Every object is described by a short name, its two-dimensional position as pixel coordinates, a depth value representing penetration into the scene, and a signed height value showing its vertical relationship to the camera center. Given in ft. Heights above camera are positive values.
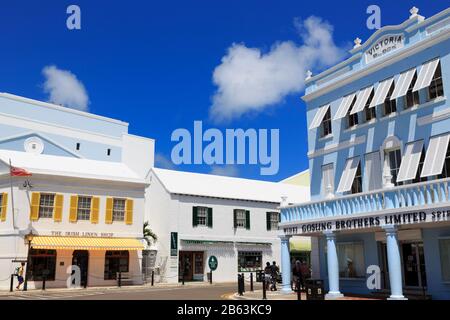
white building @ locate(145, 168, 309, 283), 118.52 +11.13
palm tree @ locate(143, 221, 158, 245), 119.55 +8.29
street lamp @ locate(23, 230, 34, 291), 86.86 +4.46
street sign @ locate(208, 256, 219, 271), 95.79 +1.09
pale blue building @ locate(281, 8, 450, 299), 57.26 +13.78
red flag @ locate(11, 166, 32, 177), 91.24 +17.96
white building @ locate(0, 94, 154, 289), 91.86 +9.88
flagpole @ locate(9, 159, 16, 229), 91.15 +14.60
